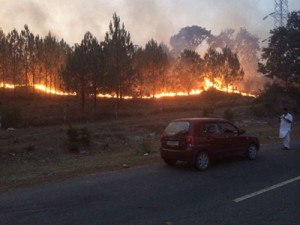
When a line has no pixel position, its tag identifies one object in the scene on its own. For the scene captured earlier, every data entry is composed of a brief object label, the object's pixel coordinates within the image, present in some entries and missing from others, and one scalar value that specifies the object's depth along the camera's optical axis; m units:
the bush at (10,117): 23.66
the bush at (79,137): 17.49
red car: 9.18
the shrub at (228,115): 25.54
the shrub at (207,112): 25.33
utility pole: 47.62
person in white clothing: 12.39
